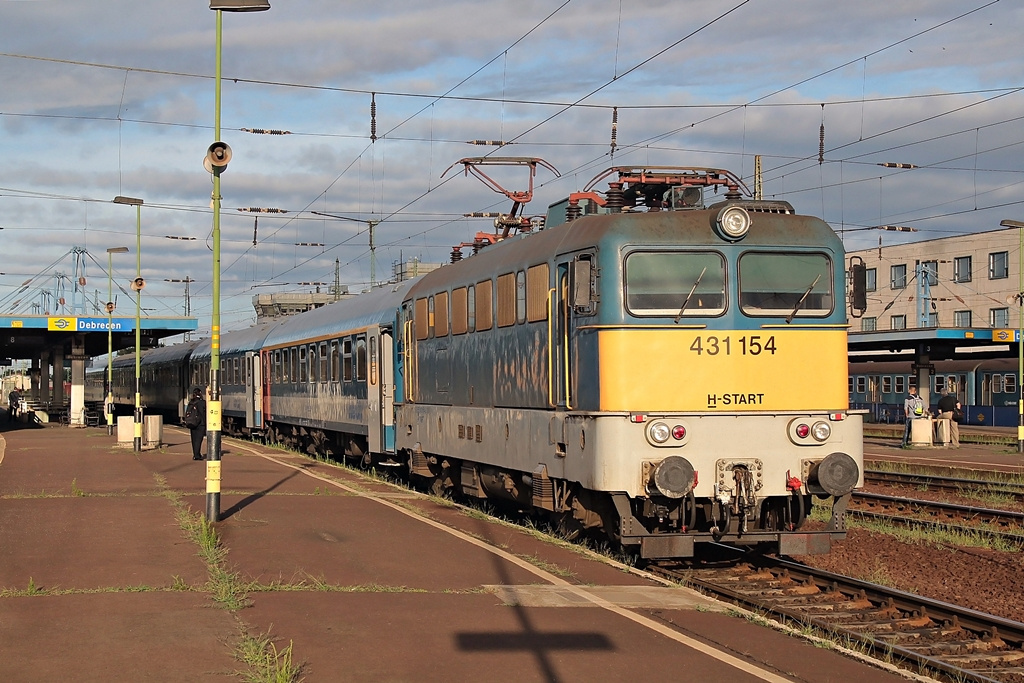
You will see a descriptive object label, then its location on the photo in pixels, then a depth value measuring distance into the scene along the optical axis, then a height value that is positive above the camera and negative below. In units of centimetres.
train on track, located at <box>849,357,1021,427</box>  4856 -27
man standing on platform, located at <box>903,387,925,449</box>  3591 -86
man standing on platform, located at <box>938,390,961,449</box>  3638 -96
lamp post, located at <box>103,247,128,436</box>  4206 +239
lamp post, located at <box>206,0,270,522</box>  1451 +90
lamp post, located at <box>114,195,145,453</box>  3197 +364
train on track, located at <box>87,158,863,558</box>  1158 +12
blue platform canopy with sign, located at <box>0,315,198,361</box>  4969 +272
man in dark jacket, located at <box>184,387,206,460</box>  2619 -65
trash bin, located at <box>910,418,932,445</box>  3575 -158
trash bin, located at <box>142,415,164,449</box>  3162 -112
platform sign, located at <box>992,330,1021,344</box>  4275 +159
